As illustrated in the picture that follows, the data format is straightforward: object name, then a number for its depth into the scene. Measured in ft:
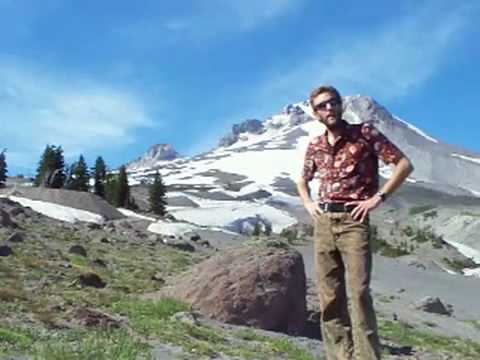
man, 20.31
